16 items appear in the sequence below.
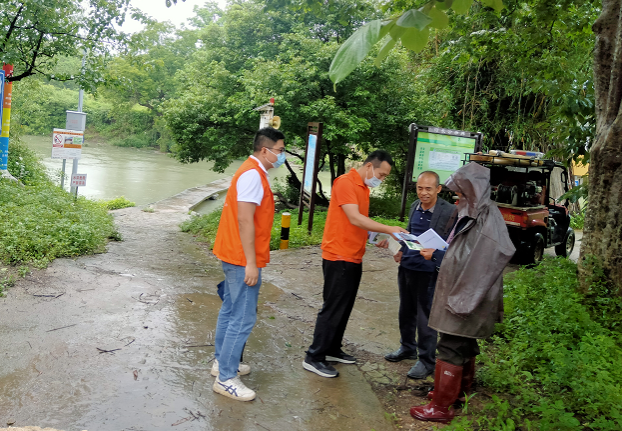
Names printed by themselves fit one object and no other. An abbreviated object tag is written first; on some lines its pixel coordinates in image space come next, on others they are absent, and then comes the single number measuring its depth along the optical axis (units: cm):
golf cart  939
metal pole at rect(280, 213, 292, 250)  974
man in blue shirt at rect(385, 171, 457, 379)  440
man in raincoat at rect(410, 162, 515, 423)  343
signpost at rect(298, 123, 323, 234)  994
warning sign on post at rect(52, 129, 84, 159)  1336
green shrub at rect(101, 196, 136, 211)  1851
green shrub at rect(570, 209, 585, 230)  1650
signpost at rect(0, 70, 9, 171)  1208
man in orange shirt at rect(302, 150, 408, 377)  418
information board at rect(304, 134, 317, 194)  1016
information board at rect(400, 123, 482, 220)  1098
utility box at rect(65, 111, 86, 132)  1396
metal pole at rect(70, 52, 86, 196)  1423
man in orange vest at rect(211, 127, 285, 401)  353
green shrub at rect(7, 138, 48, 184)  1426
